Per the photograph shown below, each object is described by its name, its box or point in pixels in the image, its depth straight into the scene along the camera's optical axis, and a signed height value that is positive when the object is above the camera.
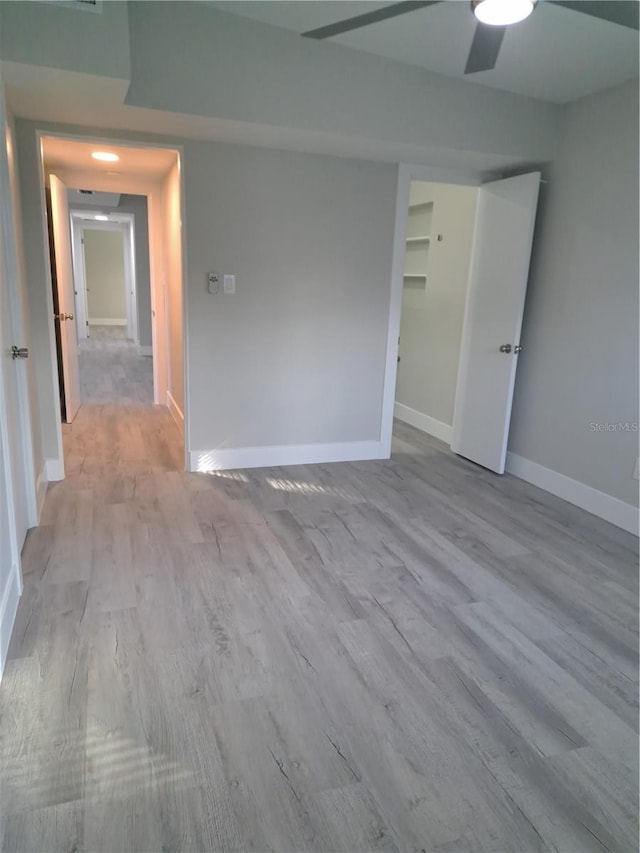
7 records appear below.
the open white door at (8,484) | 2.06 -0.83
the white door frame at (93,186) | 3.22 +0.60
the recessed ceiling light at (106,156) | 3.72 +0.87
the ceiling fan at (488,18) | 2.17 +1.32
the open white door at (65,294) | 4.68 -0.10
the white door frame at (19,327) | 2.61 -0.23
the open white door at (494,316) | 3.82 -0.11
